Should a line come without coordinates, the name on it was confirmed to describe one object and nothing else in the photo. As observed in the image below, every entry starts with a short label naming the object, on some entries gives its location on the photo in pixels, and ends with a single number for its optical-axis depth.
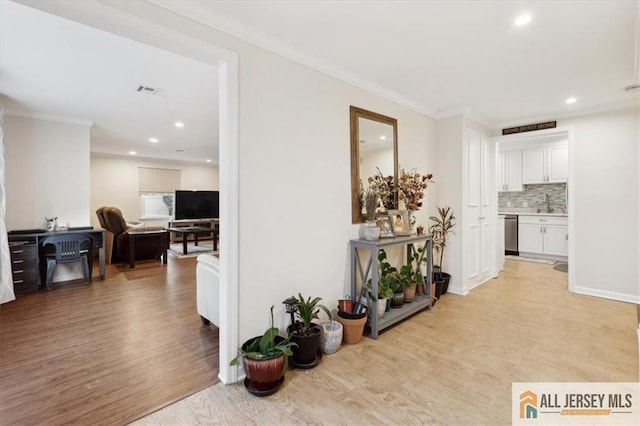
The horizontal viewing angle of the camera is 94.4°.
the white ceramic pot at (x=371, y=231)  3.01
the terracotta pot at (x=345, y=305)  2.78
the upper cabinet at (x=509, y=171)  6.73
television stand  8.83
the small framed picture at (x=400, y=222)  3.33
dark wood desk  4.11
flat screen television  8.34
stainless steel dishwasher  6.67
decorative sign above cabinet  4.31
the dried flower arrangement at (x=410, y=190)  3.51
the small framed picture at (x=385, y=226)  3.22
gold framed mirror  3.05
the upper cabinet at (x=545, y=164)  6.11
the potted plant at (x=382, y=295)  2.79
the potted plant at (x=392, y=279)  3.19
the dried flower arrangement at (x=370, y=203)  3.12
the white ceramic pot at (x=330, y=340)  2.46
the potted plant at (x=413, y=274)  3.37
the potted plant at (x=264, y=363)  1.91
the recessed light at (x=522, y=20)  2.03
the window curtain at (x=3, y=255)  3.65
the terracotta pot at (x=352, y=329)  2.61
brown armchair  5.86
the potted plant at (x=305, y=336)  2.22
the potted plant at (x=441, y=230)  4.09
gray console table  2.76
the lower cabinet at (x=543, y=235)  6.03
